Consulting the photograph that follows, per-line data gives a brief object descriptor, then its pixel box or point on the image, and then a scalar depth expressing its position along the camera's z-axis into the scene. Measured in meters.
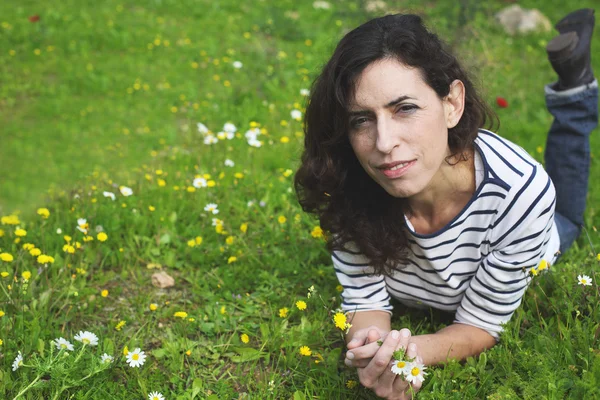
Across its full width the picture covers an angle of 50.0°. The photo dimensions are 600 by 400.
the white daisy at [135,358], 2.36
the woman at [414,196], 2.11
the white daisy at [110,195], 3.34
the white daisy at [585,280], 2.37
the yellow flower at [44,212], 3.05
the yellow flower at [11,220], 3.08
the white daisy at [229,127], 4.11
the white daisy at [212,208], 3.39
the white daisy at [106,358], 2.31
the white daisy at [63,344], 2.31
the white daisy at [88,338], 2.37
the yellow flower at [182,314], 2.64
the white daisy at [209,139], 4.09
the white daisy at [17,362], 2.28
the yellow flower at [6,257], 2.76
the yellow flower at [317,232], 3.06
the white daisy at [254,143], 3.98
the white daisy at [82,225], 3.01
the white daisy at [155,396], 2.26
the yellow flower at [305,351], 2.46
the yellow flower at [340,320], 2.12
